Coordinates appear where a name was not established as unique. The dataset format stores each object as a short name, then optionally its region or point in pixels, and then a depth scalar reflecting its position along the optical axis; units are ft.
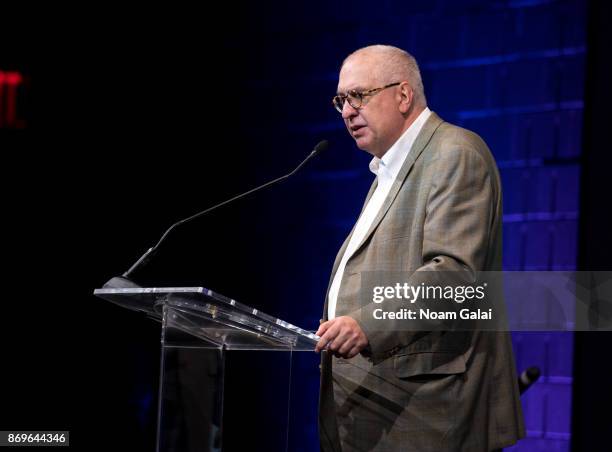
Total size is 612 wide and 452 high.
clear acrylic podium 26.60
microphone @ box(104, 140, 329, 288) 27.00
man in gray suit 27.12
